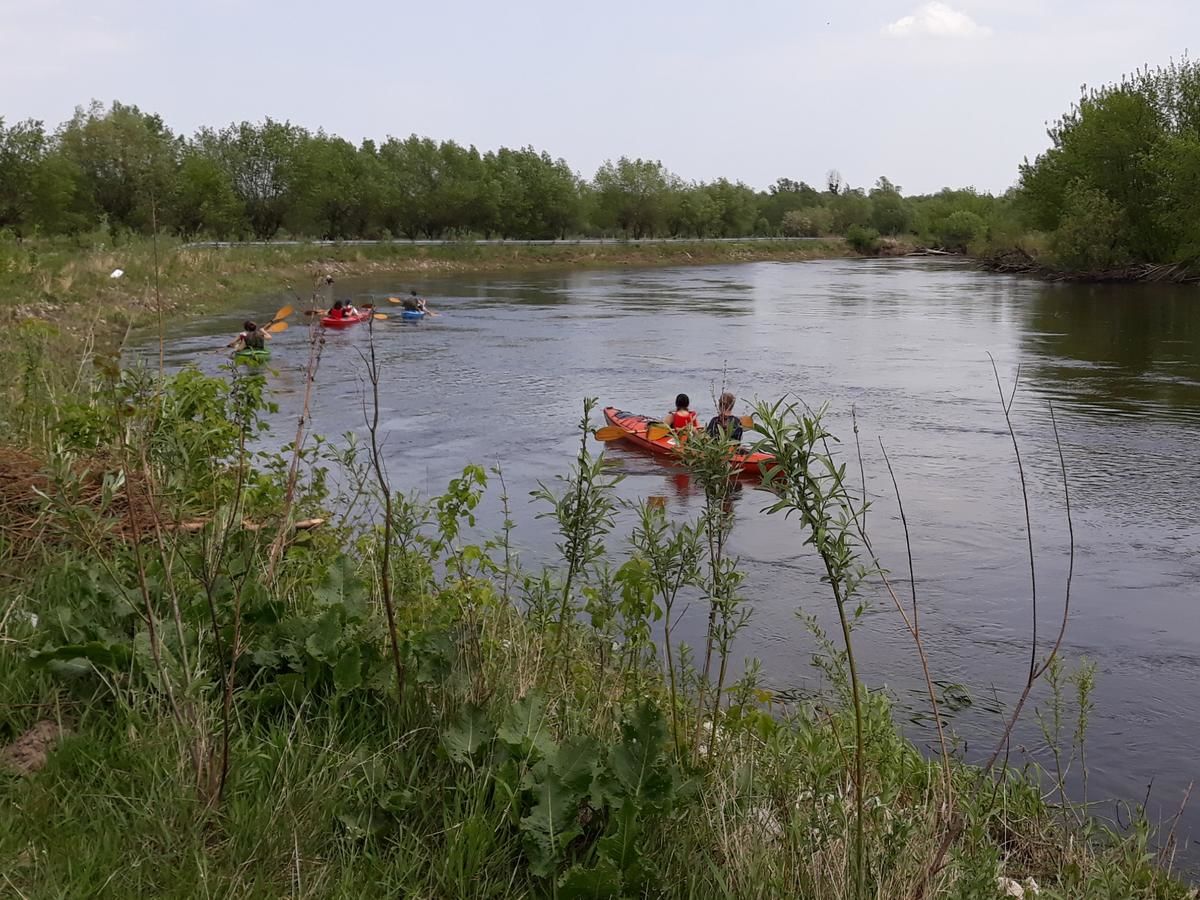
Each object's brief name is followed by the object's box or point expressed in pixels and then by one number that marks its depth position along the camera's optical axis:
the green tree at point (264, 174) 69.25
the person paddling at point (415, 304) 31.81
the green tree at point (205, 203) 57.00
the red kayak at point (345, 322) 27.09
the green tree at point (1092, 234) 47.50
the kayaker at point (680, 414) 14.42
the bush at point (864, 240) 89.25
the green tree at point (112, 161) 47.66
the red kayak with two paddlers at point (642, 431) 14.55
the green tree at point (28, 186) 39.09
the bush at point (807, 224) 102.69
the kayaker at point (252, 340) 19.00
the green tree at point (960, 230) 85.46
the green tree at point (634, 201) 95.00
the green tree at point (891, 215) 109.31
